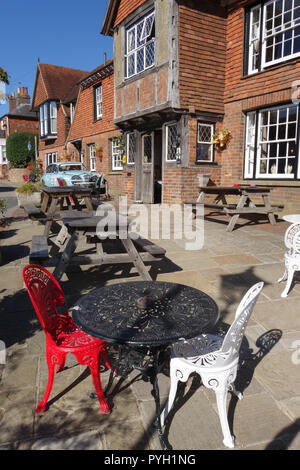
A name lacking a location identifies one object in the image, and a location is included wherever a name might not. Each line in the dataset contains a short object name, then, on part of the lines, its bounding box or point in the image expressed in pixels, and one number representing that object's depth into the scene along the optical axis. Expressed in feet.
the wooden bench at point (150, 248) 14.94
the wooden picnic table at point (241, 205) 25.18
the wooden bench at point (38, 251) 13.47
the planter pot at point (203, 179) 32.66
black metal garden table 6.73
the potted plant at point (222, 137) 35.12
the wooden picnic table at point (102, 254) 14.51
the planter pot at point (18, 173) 103.79
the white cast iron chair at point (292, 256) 13.55
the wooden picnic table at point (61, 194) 23.62
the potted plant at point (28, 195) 40.27
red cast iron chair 7.61
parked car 47.62
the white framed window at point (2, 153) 141.49
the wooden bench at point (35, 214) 23.75
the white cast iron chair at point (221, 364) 6.68
